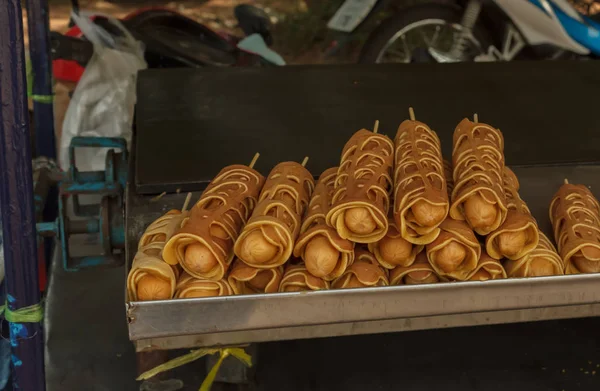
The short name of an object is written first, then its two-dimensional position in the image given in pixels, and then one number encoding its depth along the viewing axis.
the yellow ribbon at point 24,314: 1.36
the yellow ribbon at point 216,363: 1.41
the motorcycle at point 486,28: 3.24
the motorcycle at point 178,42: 2.88
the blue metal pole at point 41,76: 2.24
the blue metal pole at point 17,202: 1.19
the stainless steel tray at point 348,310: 1.10
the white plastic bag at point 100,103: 2.80
